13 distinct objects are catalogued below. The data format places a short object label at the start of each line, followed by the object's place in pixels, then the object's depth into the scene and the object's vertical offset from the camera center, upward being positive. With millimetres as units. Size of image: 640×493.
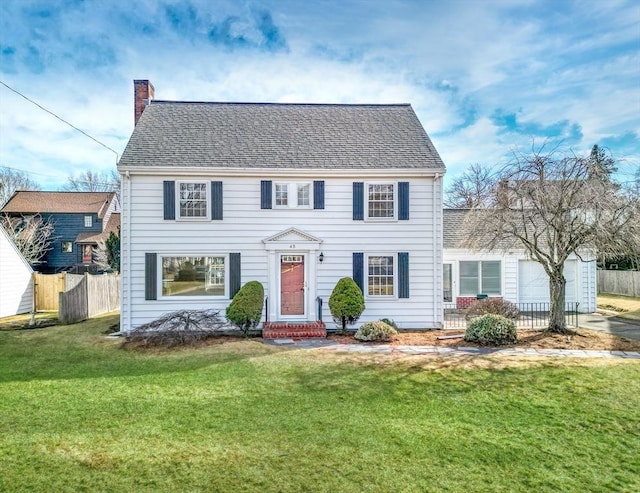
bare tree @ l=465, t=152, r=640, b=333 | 9891 +1131
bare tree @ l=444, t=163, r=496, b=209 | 35812 +6459
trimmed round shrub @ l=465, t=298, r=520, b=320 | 12750 -2031
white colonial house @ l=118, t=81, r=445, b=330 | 12289 +797
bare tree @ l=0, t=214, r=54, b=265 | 27639 +1631
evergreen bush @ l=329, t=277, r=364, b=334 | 11570 -1592
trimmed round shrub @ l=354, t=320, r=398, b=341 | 10867 -2409
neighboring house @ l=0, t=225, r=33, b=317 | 16078 -1226
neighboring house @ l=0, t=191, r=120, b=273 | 31547 +2619
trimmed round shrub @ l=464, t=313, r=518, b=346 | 10273 -2294
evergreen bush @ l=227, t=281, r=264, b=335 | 11172 -1694
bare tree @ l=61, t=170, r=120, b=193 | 43597 +8716
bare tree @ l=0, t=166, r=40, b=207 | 38438 +8193
